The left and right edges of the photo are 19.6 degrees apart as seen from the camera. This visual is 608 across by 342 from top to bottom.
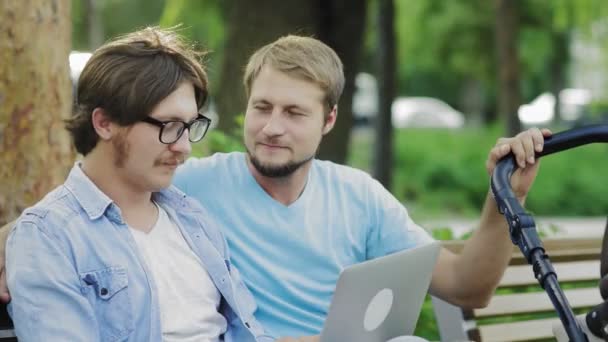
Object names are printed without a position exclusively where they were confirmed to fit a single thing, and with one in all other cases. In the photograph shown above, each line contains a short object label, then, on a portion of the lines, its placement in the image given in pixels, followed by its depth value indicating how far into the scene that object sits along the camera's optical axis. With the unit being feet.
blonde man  17.53
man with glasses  14.14
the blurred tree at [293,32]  40.85
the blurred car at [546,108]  177.83
